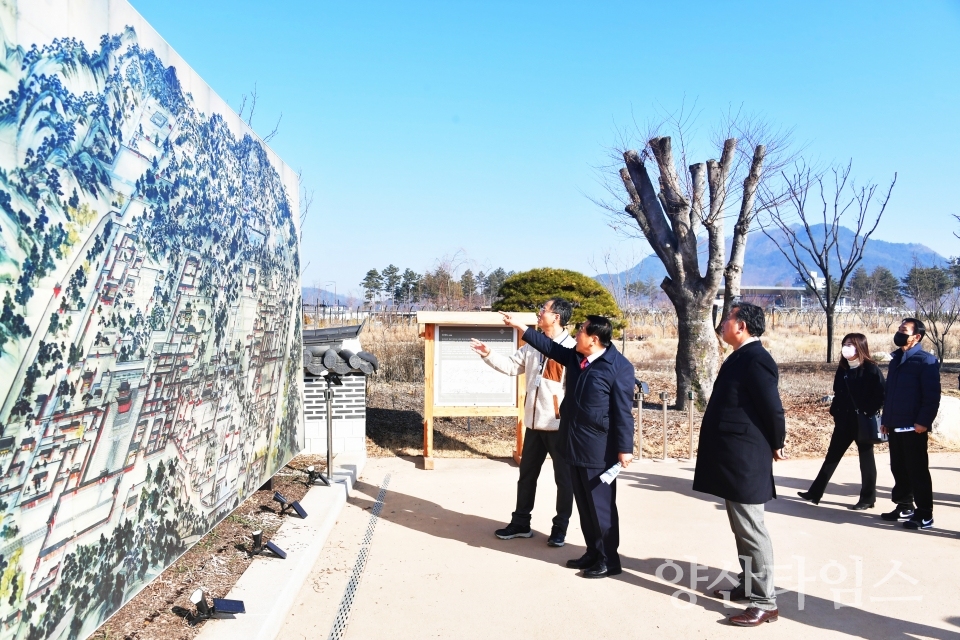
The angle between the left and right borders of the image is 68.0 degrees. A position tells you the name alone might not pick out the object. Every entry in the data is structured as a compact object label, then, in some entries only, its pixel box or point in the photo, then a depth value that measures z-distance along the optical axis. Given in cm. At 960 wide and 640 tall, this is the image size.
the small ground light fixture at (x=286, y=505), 589
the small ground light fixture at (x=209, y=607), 376
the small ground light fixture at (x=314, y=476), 703
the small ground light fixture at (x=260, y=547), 484
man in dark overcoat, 421
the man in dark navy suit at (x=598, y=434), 489
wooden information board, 861
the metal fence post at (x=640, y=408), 884
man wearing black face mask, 598
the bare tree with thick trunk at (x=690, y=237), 1195
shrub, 1320
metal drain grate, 412
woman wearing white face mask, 651
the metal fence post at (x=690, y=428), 916
